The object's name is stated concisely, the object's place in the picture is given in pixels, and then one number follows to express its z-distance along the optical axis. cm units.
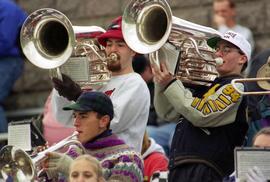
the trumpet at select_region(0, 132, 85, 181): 1673
